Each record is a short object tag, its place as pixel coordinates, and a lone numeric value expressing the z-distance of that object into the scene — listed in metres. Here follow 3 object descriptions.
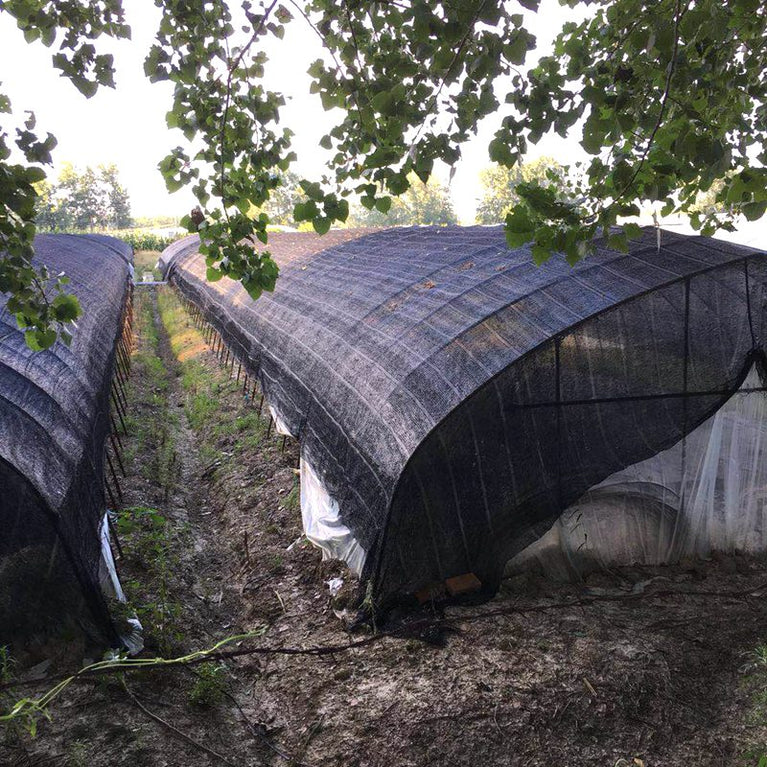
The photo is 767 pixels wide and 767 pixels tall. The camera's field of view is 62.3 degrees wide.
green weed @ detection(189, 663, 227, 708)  4.55
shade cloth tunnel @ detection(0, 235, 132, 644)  4.40
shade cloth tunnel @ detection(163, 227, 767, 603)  5.16
